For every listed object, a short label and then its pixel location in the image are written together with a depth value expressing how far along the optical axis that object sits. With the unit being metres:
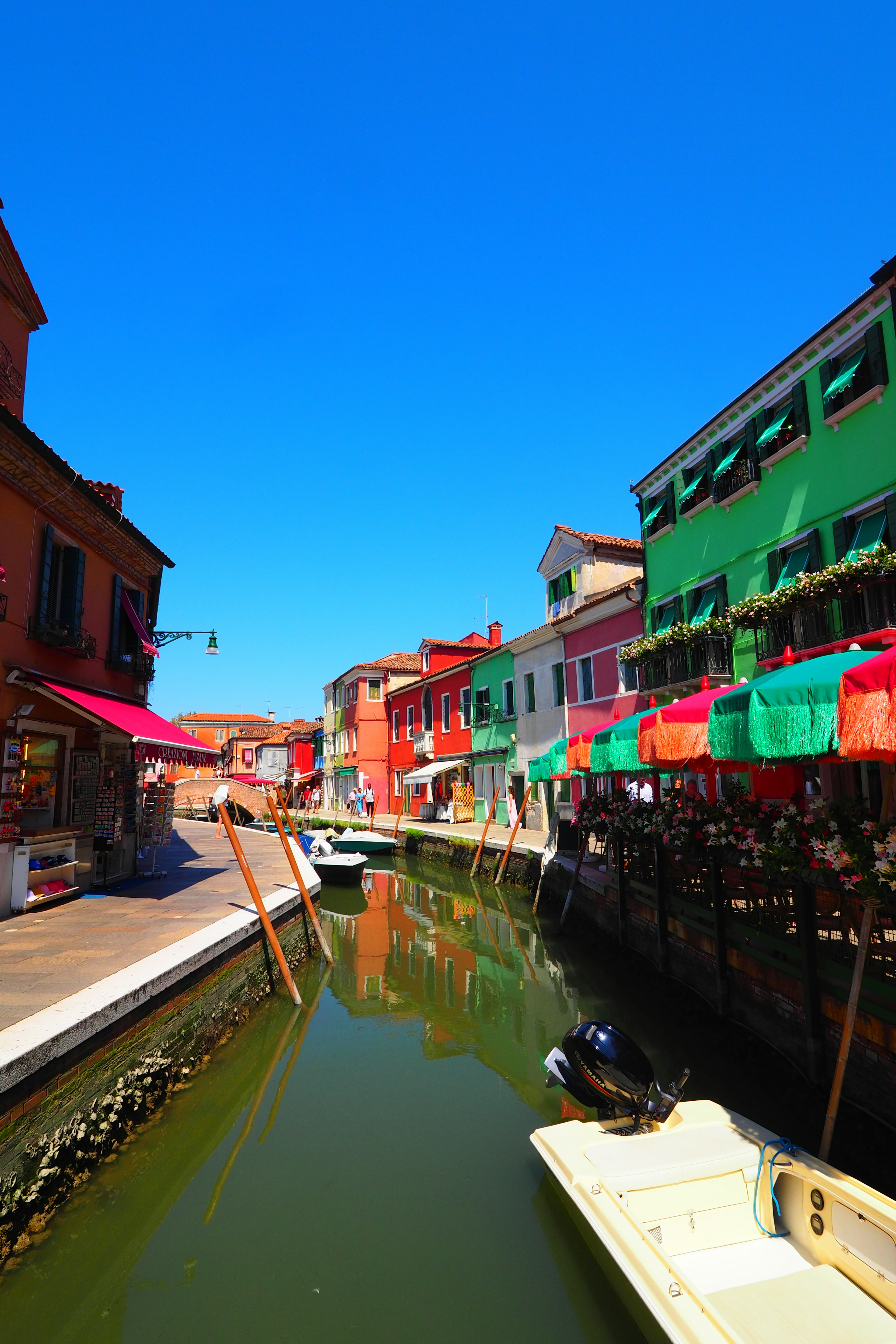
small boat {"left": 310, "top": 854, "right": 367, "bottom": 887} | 20.89
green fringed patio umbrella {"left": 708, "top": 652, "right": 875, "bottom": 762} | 5.06
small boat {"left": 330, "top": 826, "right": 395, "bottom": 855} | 25.42
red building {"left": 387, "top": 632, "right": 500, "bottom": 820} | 31.88
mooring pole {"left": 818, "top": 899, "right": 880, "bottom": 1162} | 4.87
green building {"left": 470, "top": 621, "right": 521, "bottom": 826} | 27.58
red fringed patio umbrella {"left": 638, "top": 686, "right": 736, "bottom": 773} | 7.15
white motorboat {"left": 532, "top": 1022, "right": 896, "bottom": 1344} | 3.41
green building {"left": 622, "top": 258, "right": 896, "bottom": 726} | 12.23
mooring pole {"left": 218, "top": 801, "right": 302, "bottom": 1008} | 9.59
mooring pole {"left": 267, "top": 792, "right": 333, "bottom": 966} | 11.72
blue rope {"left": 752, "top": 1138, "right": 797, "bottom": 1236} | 4.21
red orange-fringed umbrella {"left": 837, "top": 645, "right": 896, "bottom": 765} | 4.21
